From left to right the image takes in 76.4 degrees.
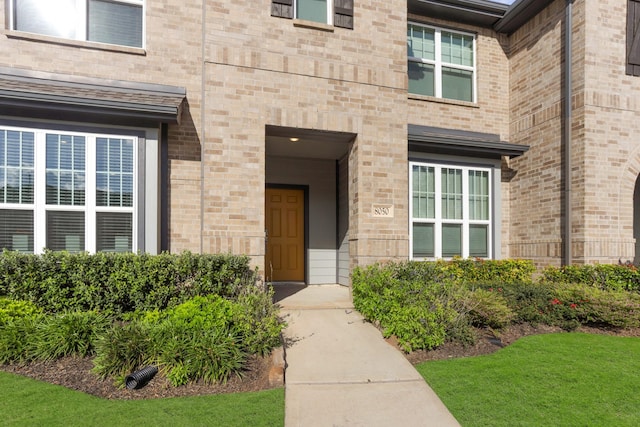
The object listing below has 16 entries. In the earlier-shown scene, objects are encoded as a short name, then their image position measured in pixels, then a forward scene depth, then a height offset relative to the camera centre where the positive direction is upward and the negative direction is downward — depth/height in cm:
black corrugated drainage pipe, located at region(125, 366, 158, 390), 407 -161
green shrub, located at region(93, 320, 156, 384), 429 -143
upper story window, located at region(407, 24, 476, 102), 951 +376
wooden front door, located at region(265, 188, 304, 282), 962 -34
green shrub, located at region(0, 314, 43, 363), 450 -136
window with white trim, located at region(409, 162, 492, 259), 881 +20
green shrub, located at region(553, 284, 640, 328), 633 -139
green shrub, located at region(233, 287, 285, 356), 484 -130
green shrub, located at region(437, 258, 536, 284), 849 -104
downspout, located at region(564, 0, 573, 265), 851 +224
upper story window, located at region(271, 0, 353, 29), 746 +385
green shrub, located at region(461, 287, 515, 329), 586 -133
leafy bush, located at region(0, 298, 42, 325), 480 -110
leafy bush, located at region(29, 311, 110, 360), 460 -135
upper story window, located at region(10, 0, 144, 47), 663 +335
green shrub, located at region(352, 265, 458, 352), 525 -122
